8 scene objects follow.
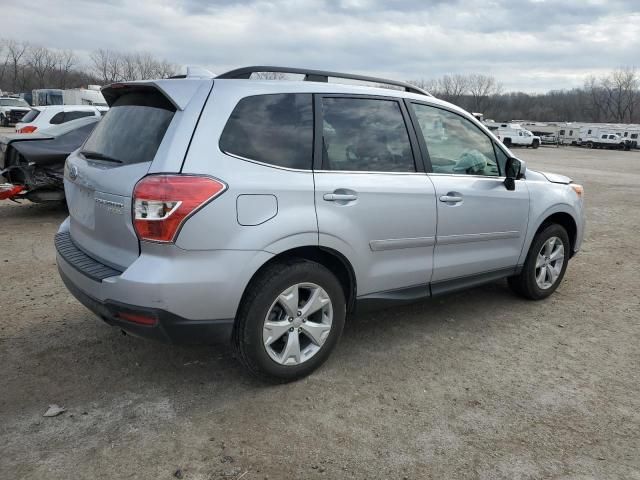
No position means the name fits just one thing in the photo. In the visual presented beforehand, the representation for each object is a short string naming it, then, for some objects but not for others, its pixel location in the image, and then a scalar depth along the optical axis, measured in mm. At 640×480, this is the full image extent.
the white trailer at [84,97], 28922
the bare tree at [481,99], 114988
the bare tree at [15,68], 82312
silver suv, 2811
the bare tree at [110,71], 86750
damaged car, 7422
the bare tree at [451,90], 118688
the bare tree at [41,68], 85938
